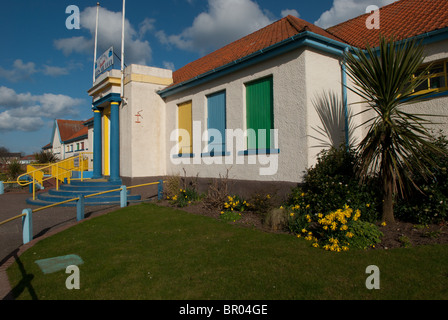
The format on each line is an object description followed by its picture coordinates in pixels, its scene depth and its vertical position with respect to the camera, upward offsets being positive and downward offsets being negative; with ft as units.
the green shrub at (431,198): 18.76 -2.31
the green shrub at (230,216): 24.72 -4.29
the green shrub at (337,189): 20.35 -1.78
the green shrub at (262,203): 25.00 -3.25
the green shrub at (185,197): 31.65 -3.50
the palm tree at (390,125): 18.35 +2.43
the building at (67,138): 88.11 +9.22
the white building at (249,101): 24.49 +6.81
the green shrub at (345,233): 16.49 -3.95
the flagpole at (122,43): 40.71 +16.87
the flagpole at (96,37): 48.83 +22.30
